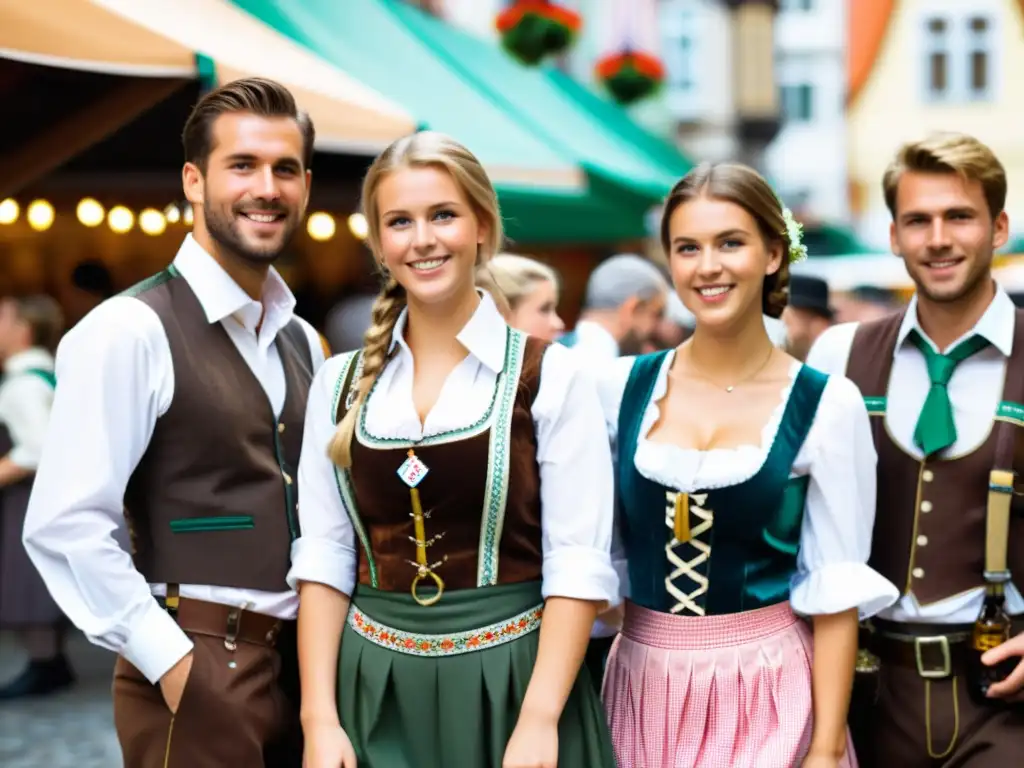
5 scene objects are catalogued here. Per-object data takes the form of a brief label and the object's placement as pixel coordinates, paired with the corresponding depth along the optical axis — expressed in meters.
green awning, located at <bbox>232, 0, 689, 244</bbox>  7.86
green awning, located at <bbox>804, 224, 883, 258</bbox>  19.86
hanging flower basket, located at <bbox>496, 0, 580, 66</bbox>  10.31
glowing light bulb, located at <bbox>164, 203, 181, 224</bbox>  6.59
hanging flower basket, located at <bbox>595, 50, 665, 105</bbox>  12.50
